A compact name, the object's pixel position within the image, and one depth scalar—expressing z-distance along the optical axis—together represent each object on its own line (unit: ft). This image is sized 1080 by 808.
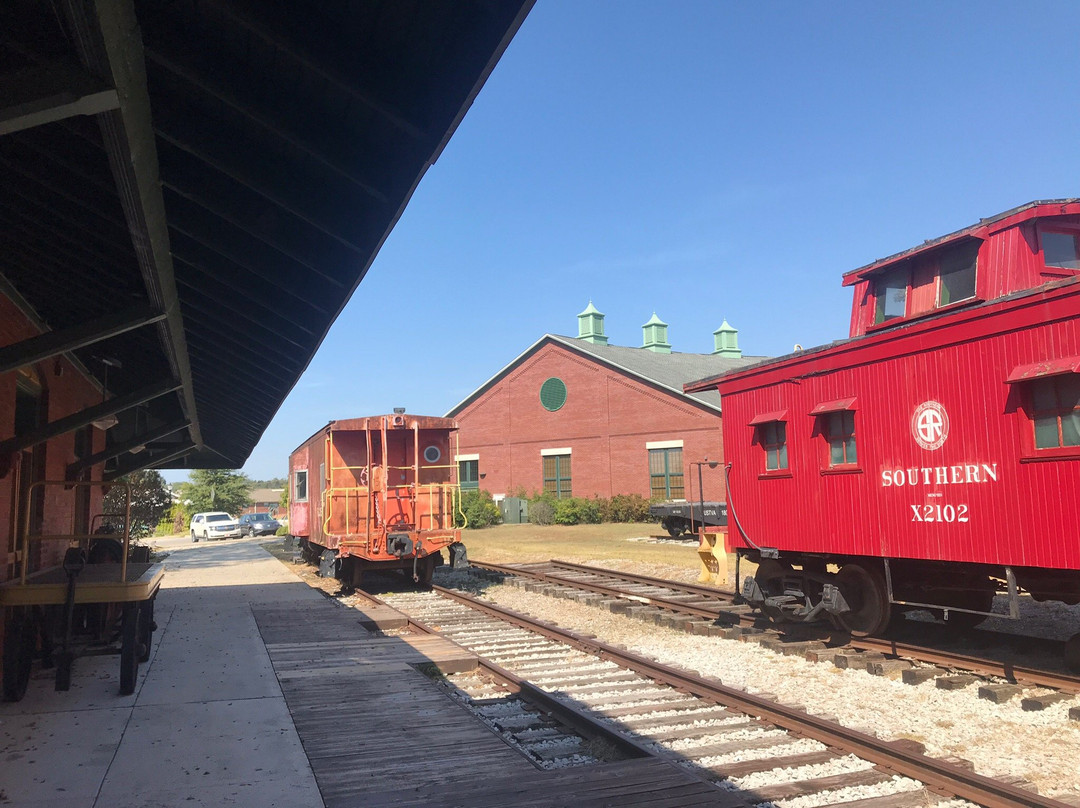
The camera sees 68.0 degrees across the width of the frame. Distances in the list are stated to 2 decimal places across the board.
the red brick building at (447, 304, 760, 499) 117.70
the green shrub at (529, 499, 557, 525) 122.42
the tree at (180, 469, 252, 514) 204.95
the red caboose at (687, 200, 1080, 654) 24.29
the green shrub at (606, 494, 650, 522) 118.52
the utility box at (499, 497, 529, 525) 128.67
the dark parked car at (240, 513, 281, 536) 150.95
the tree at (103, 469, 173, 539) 67.05
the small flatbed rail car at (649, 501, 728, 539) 83.97
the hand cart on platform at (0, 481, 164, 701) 22.08
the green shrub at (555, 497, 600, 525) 120.67
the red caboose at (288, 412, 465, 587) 49.93
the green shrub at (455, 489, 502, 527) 121.80
